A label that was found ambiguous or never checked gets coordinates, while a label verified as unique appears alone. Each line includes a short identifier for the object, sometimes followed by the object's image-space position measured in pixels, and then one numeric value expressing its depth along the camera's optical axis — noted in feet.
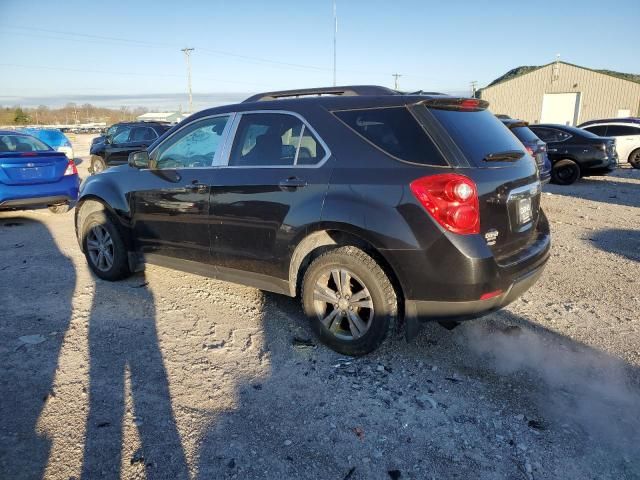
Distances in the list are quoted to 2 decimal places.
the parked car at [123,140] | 49.14
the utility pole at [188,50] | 187.42
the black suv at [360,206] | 9.83
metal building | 120.78
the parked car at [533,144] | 31.01
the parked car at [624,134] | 51.52
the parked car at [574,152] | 39.83
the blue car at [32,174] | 25.20
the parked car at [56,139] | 60.81
